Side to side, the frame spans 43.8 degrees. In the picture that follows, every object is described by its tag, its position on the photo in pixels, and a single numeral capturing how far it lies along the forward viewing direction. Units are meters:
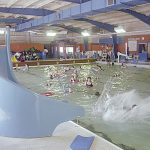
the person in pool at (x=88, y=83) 7.75
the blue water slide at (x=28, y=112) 2.88
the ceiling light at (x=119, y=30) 13.29
